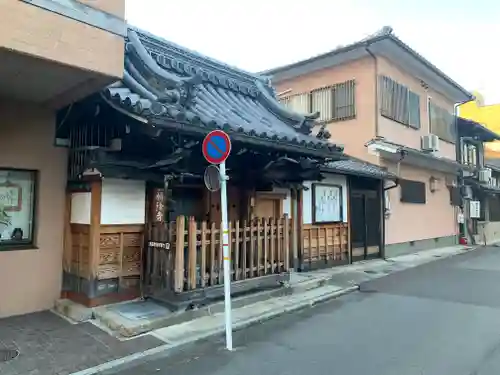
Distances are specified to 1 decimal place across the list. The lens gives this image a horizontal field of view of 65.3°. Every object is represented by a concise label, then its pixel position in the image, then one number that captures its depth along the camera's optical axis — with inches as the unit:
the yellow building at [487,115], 1318.9
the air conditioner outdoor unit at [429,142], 663.1
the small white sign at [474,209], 855.1
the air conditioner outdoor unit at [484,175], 860.6
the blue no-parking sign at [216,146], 213.2
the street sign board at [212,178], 231.5
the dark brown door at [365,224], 521.0
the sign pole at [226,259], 210.7
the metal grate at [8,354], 188.0
